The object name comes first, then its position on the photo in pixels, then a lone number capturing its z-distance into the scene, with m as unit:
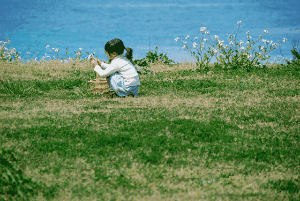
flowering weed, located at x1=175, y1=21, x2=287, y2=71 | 28.22
